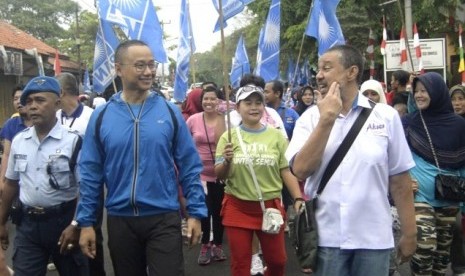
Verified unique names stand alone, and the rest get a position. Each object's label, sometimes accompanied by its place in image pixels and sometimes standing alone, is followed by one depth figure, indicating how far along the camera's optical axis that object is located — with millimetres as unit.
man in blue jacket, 3371
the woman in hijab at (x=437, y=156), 4469
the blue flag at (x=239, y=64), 13828
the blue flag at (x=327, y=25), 9180
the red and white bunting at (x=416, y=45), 9781
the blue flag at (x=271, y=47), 9023
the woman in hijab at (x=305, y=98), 9133
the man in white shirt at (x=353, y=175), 2975
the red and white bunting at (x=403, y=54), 10289
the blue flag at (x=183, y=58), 8727
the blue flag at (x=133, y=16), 7141
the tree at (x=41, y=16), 51812
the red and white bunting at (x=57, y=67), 11623
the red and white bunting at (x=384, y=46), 12664
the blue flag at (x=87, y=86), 18078
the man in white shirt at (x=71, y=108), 4852
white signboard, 13188
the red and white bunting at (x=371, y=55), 11546
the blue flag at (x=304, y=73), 24808
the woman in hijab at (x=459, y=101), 5871
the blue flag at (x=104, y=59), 7945
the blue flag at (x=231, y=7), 6866
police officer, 3818
